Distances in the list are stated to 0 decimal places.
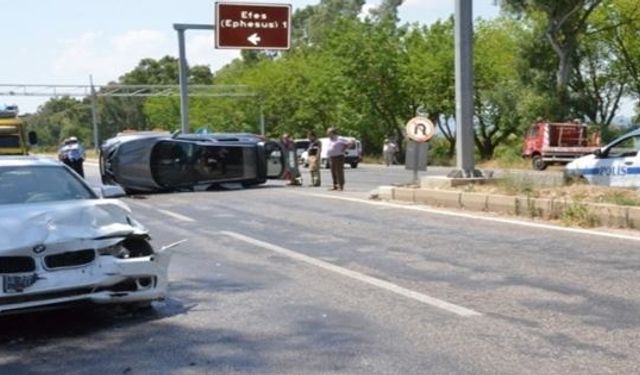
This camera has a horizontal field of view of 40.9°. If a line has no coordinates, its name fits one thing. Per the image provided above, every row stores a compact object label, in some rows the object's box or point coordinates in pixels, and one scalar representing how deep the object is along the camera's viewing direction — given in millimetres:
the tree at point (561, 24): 40438
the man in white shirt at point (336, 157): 22047
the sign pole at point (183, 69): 28391
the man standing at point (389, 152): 49844
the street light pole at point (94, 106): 68250
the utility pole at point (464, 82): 16453
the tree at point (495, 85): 47000
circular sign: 18672
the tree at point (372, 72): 53219
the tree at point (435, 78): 52750
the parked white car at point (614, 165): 15359
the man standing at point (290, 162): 25891
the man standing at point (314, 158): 24125
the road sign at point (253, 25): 27062
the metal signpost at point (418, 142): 18703
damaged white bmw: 6188
